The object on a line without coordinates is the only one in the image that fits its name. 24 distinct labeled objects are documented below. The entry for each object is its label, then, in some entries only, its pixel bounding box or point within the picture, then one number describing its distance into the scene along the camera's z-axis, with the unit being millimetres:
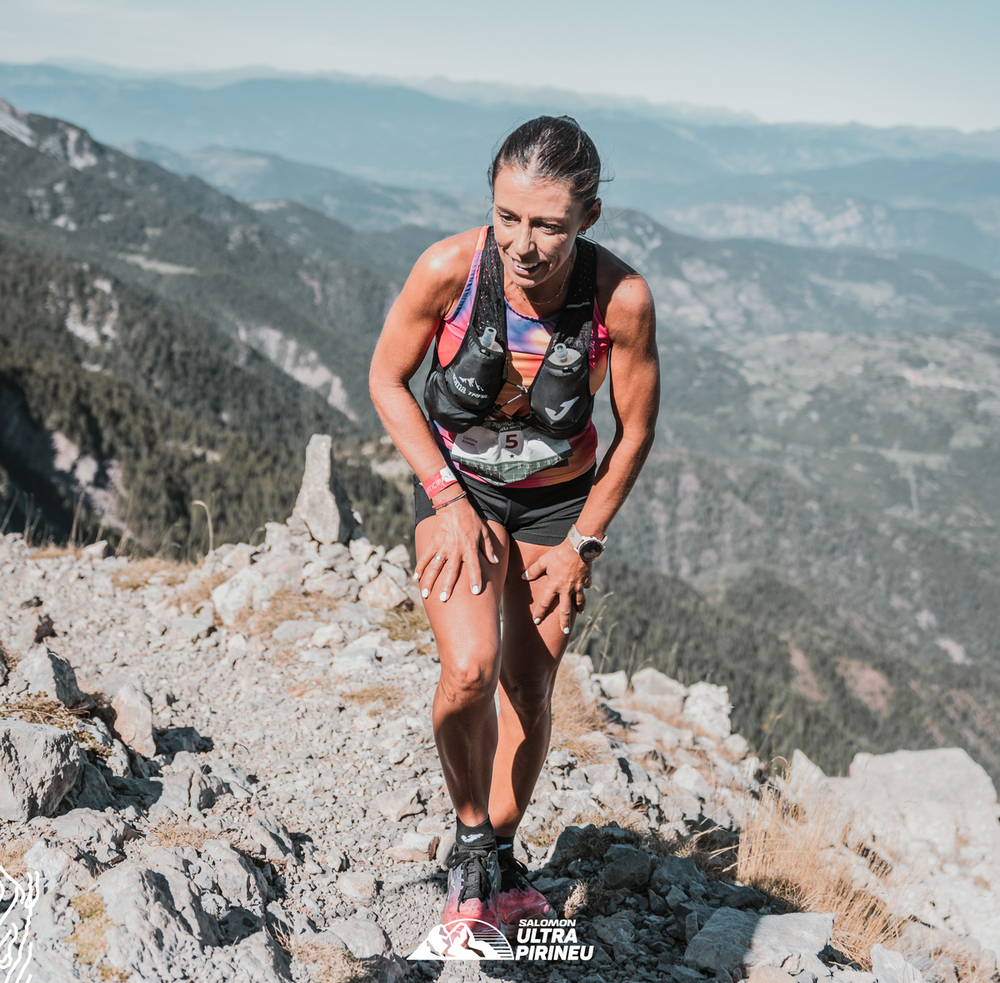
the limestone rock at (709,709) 7844
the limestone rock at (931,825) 6117
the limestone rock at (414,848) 4215
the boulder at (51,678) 4480
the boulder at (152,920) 2480
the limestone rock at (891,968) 3537
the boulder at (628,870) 4168
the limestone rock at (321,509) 8336
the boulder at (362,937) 3031
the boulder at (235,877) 3191
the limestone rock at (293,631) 6859
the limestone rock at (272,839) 3838
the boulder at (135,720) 4629
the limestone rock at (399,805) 4616
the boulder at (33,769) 3186
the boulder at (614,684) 8227
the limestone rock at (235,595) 7172
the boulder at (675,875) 4223
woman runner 2869
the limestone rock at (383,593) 7668
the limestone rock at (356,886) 3717
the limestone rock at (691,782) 6047
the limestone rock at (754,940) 3469
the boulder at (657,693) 8125
